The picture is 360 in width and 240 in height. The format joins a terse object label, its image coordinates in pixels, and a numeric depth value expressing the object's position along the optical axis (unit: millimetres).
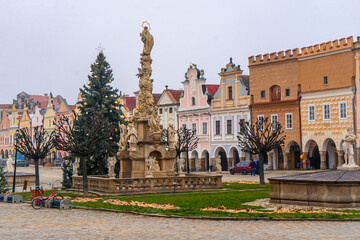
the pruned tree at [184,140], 47750
